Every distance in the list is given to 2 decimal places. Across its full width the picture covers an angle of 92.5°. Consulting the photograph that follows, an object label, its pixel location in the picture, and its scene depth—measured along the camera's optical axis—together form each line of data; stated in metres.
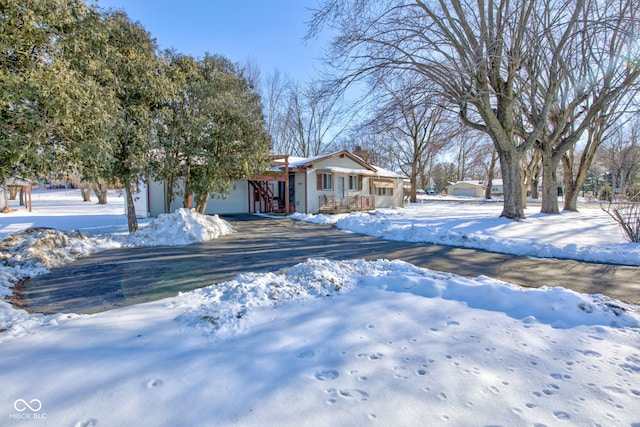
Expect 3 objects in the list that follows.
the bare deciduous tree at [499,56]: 9.73
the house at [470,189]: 57.66
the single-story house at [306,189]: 18.14
